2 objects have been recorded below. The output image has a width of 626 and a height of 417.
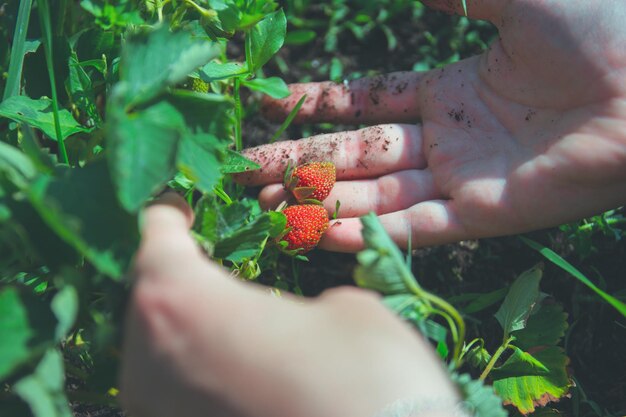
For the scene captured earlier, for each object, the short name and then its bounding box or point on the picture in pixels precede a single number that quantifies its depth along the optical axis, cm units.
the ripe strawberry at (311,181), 35
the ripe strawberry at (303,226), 34
